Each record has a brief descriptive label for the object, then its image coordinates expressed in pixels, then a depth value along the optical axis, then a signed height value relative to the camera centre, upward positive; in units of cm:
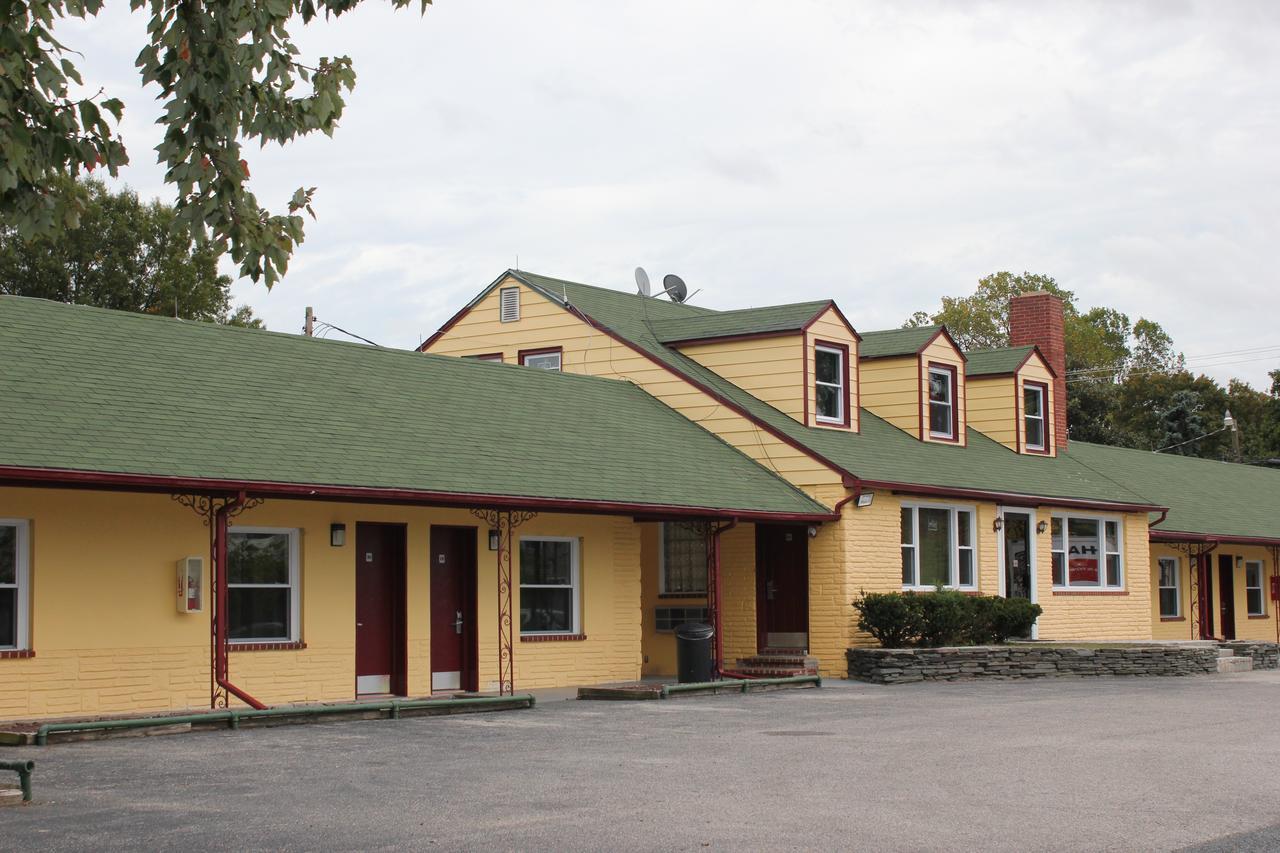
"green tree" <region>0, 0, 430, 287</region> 855 +248
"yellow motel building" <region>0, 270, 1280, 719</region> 1714 +67
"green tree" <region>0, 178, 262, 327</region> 4850 +912
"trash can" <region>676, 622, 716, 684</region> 2189 -148
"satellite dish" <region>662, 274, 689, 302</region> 3309 +546
